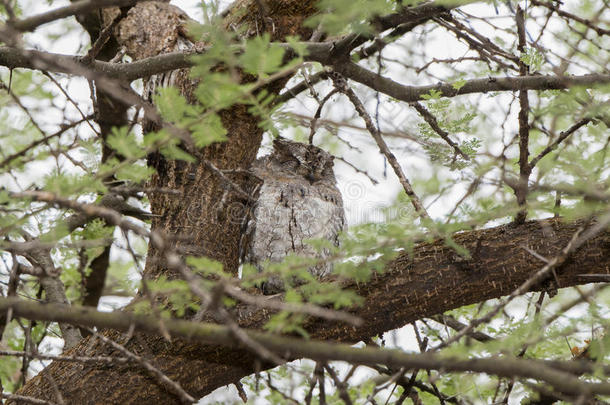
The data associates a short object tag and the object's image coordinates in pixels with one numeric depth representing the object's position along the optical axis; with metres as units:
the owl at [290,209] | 7.36
